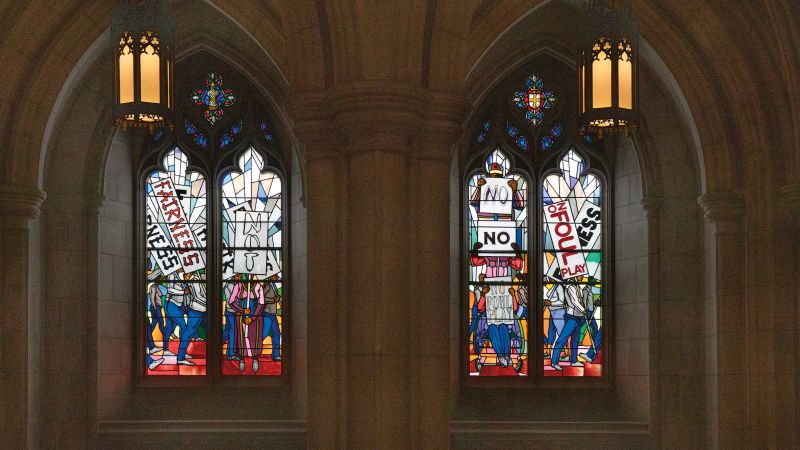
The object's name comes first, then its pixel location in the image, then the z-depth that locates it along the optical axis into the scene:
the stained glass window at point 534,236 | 17.22
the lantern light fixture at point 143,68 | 10.51
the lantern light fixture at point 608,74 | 10.66
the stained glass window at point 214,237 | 17.16
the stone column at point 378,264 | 10.45
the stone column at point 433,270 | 10.59
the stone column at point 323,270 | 10.69
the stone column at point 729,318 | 14.16
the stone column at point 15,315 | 14.24
